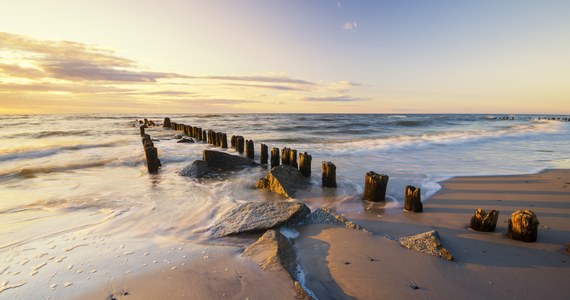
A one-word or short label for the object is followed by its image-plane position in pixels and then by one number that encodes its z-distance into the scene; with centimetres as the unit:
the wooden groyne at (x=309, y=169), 546
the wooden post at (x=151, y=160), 995
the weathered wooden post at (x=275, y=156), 978
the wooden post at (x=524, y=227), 392
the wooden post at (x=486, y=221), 427
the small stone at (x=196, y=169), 905
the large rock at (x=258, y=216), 456
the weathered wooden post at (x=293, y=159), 904
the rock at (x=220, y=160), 1000
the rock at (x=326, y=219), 470
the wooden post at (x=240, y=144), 1442
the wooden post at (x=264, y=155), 1104
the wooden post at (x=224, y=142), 1605
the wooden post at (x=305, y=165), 841
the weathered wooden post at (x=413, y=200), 539
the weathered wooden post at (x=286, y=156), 915
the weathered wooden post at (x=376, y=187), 606
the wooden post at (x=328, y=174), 741
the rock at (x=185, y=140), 1851
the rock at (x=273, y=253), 334
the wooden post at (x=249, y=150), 1225
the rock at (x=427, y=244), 358
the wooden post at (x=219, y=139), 1664
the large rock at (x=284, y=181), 696
